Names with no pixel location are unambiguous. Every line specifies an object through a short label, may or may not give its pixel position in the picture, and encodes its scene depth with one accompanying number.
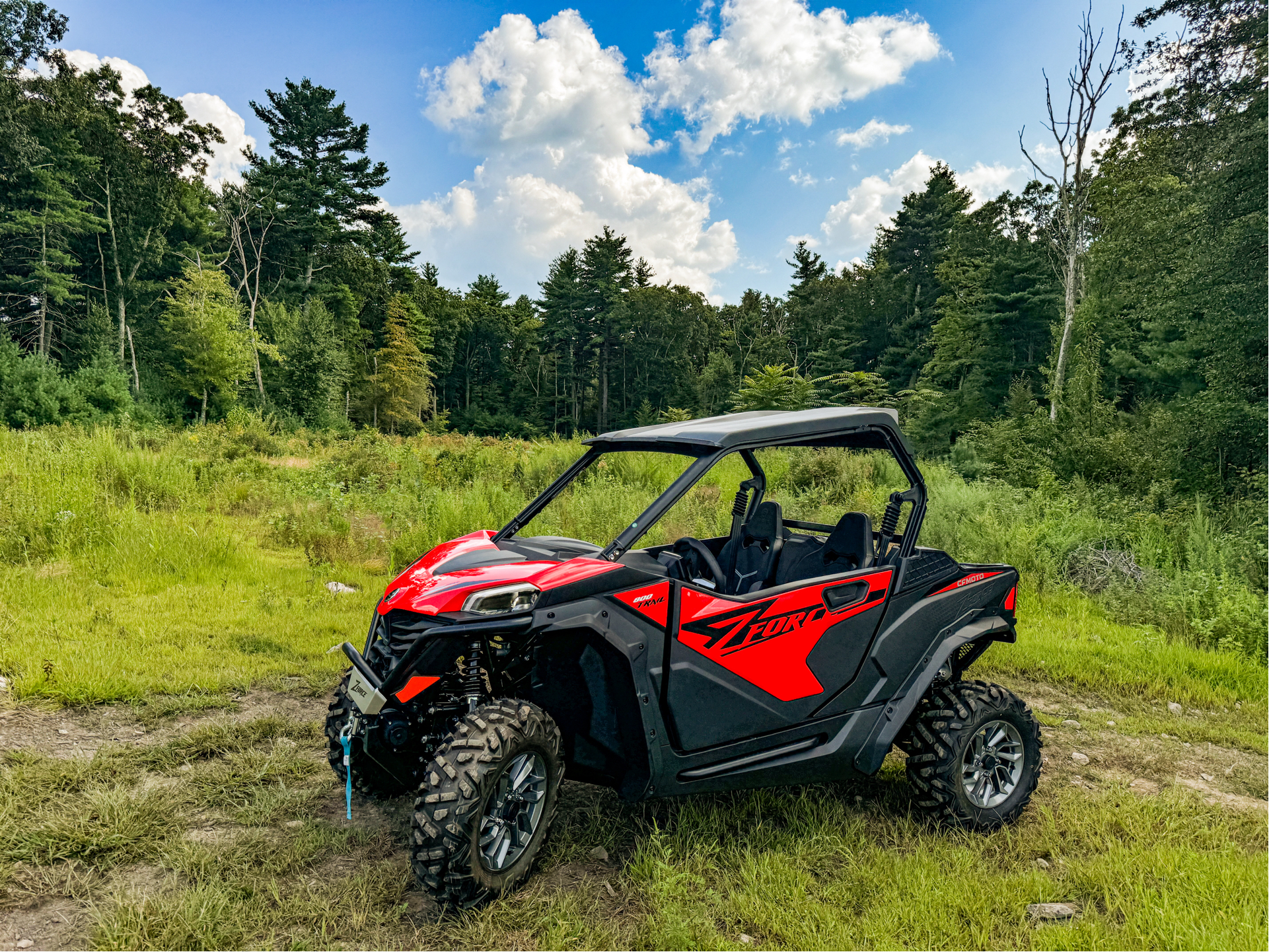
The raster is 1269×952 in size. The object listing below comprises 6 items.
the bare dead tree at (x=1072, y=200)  22.79
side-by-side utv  2.71
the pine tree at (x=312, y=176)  46.97
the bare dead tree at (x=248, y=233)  46.34
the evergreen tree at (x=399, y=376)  52.00
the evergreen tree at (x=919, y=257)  45.66
